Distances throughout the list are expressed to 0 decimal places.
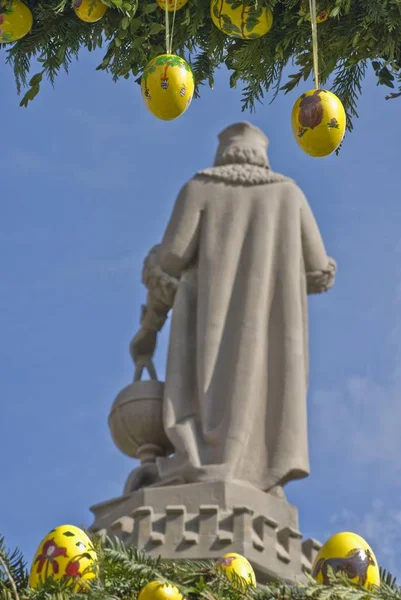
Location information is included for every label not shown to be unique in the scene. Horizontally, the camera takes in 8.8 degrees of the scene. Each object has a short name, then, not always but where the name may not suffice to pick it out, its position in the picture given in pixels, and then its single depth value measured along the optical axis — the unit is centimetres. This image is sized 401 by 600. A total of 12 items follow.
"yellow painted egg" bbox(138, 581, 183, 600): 431
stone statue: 1873
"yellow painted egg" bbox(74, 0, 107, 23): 584
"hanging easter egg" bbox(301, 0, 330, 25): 603
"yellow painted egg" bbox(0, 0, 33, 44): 589
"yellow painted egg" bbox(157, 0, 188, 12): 581
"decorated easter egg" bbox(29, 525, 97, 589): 460
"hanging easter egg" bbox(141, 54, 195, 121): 550
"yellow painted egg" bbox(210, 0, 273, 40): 573
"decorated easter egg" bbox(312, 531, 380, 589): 466
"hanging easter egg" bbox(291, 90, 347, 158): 545
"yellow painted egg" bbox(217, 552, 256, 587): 454
